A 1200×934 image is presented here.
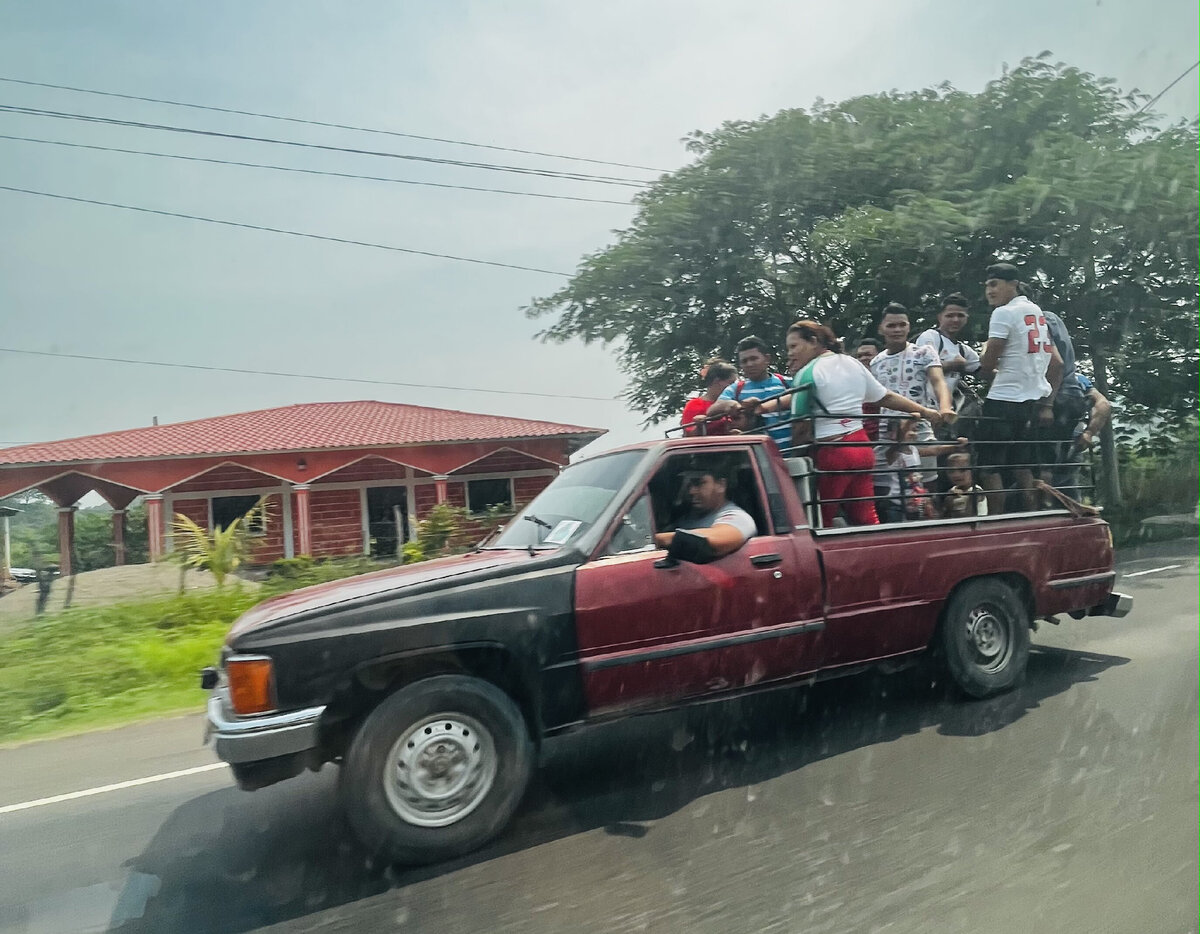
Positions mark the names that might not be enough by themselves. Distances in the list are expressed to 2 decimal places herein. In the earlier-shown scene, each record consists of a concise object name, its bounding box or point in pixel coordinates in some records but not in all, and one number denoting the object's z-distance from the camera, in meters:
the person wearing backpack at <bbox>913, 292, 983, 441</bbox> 6.95
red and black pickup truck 3.56
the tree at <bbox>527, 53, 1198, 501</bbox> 15.66
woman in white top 5.16
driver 4.39
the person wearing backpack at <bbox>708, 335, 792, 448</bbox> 6.25
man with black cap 6.26
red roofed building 20.95
